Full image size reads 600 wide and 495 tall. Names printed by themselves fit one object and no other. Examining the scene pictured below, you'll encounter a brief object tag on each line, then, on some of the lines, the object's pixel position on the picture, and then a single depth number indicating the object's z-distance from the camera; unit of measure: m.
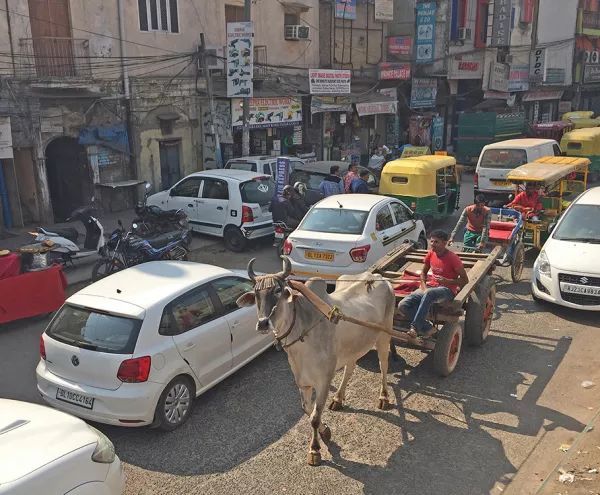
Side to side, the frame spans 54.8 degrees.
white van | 17.33
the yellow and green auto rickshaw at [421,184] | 14.32
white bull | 5.13
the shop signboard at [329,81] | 23.92
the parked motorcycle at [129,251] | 11.41
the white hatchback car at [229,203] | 13.64
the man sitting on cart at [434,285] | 6.96
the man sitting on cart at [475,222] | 10.60
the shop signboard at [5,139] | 14.38
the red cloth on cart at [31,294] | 9.22
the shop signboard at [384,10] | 27.42
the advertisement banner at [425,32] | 27.58
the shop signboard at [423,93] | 29.36
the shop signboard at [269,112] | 20.61
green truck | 27.22
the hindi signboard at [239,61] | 18.12
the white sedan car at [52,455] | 3.89
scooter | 11.37
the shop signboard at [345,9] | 25.62
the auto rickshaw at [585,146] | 22.80
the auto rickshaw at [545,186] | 12.13
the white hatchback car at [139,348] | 5.95
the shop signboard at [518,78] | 32.72
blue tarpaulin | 17.03
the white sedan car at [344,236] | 9.70
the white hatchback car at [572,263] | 9.08
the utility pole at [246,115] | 17.11
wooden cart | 7.18
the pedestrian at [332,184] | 14.80
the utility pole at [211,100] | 19.86
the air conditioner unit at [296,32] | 23.59
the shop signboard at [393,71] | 27.77
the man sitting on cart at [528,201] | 12.27
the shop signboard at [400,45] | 28.45
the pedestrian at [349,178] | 14.39
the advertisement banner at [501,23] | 29.97
